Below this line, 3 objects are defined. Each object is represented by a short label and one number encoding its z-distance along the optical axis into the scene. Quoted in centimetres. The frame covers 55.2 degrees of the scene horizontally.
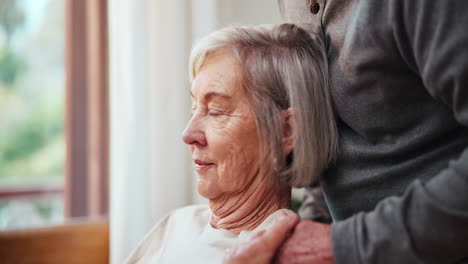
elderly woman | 105
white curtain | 177
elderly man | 75
